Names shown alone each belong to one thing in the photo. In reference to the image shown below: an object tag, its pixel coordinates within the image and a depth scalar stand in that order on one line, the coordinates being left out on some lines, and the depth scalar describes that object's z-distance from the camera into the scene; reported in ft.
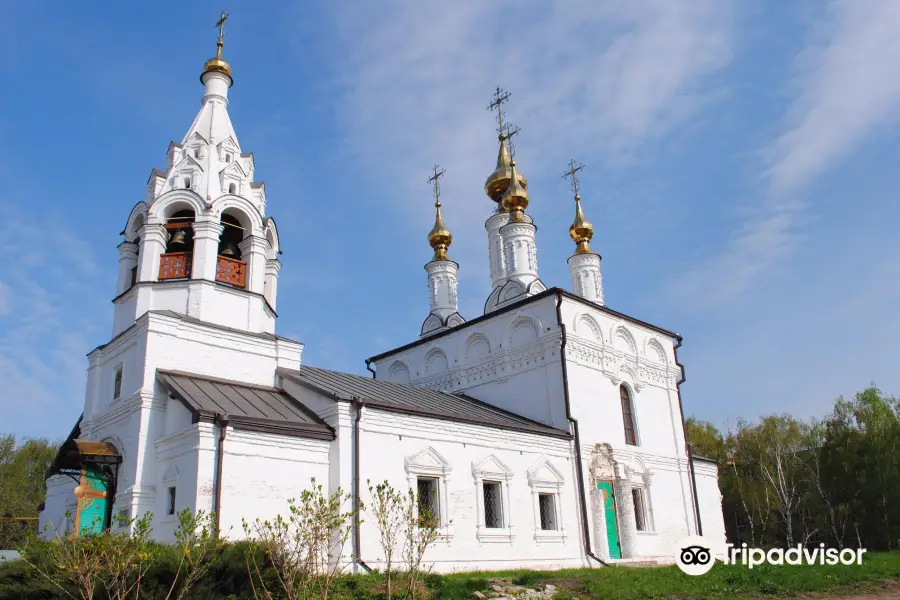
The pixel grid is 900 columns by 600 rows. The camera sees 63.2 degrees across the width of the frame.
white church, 39.75
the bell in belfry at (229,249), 49.75
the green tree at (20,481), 87.56
